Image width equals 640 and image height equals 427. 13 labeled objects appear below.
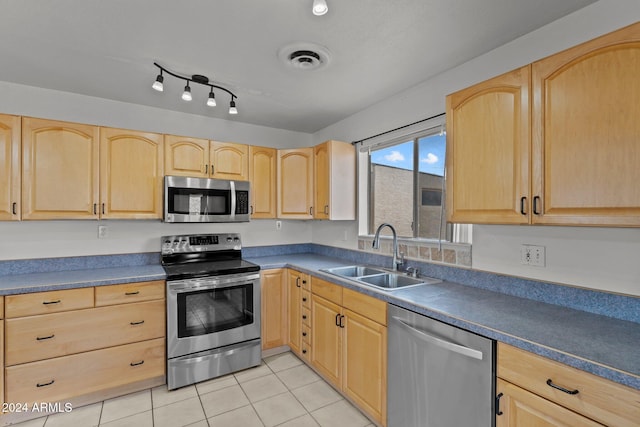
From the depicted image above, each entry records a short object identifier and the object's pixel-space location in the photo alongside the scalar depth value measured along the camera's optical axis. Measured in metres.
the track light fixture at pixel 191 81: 2.08
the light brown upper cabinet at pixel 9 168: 2.15
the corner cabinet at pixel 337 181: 3.00
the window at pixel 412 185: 2.44
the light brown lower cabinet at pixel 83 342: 2.01
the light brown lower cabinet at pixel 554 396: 0.96
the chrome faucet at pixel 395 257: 2.49
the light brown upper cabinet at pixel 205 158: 2.75
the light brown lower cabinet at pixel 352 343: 1.90
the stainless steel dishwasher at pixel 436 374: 1.33
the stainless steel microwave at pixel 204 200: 2.66
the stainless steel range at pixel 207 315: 2.43
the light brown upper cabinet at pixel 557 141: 1.15
